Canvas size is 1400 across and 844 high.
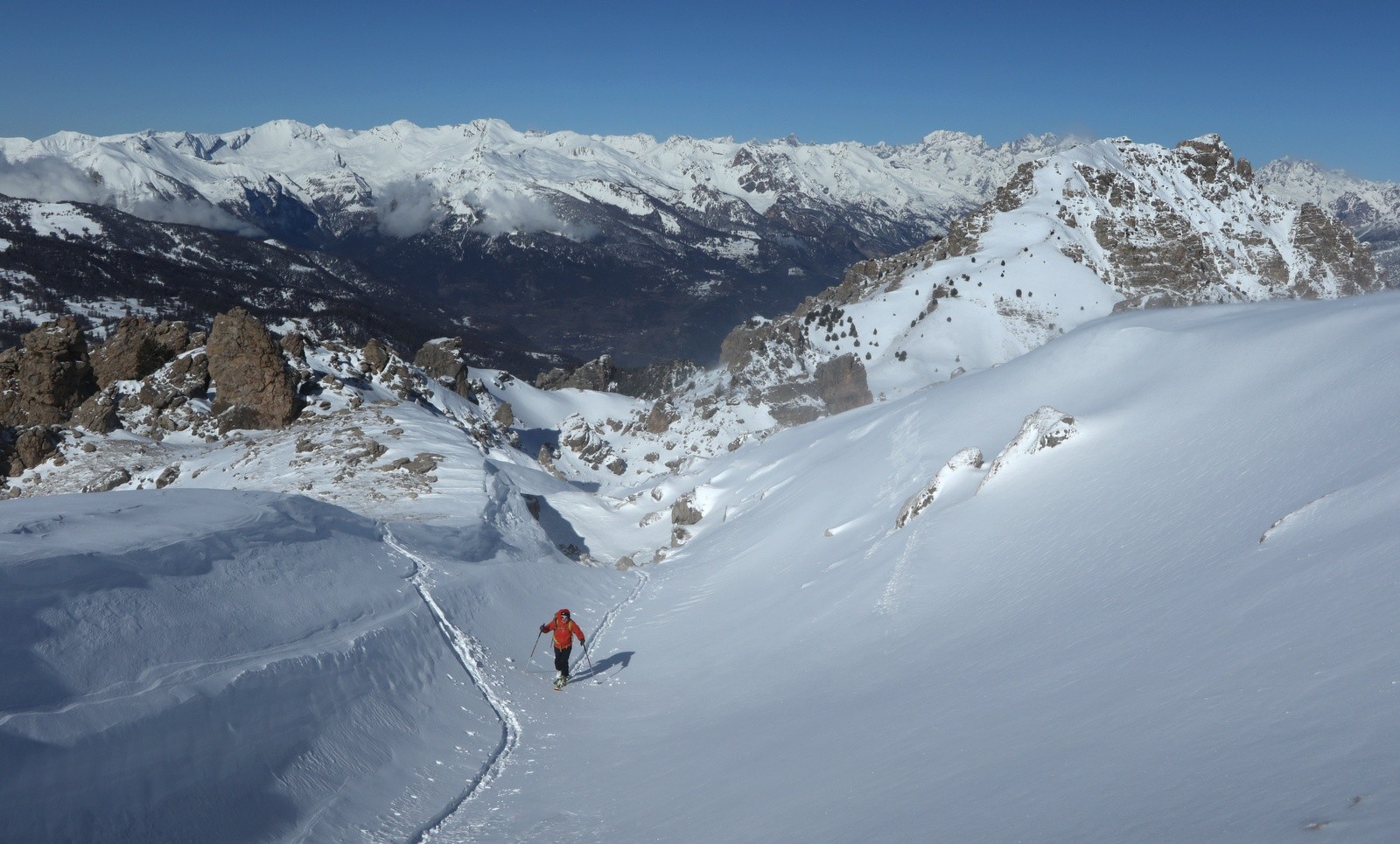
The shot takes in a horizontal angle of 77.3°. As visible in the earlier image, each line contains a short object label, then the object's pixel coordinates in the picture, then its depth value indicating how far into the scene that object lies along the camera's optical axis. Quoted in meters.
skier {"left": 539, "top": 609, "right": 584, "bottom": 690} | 14.82
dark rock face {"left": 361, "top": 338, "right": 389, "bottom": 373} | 57.69
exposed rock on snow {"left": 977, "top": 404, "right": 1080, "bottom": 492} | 19.02
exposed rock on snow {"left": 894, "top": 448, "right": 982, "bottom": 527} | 19.72
